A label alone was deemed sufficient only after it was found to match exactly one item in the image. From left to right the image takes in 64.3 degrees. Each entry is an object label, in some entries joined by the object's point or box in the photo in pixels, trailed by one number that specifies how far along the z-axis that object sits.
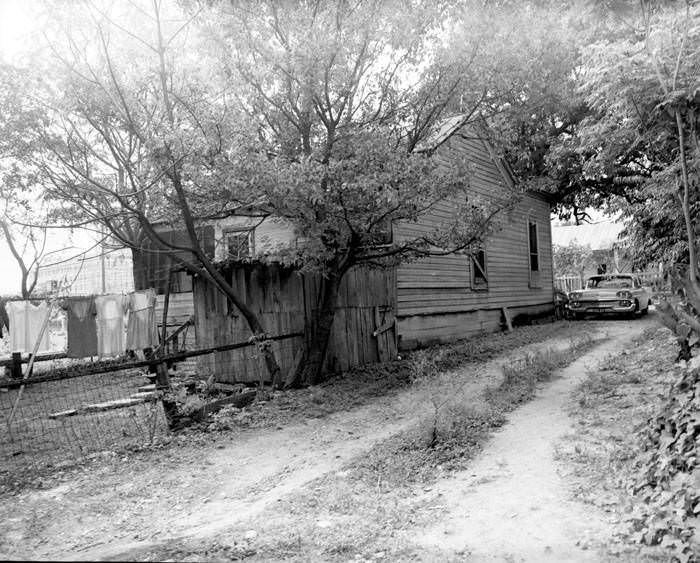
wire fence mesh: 6.69
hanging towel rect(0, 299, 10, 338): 10.48
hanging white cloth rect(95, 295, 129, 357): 9.62
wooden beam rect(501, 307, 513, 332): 17.28
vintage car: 18.45
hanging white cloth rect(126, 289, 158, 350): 9.98
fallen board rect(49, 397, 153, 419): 8.14
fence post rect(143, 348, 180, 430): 6.91
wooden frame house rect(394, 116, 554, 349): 12.61
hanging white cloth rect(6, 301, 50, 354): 9.67
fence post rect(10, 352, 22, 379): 12.11
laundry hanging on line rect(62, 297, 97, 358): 9.48
